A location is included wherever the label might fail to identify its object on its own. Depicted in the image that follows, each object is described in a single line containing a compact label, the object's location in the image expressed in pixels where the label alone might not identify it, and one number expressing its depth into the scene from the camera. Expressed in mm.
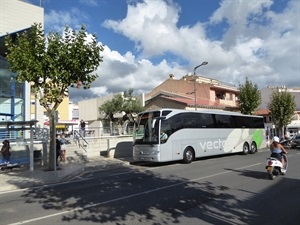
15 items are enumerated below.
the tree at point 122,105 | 34894
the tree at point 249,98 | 29443
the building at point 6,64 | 16972
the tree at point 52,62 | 10319
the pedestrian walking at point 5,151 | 11551
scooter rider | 8684
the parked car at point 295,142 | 20887
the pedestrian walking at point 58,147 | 13184
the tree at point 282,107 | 31037
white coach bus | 12507
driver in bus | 12432
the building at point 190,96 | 30338
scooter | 8301
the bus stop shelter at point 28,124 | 11209
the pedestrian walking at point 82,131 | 17064
